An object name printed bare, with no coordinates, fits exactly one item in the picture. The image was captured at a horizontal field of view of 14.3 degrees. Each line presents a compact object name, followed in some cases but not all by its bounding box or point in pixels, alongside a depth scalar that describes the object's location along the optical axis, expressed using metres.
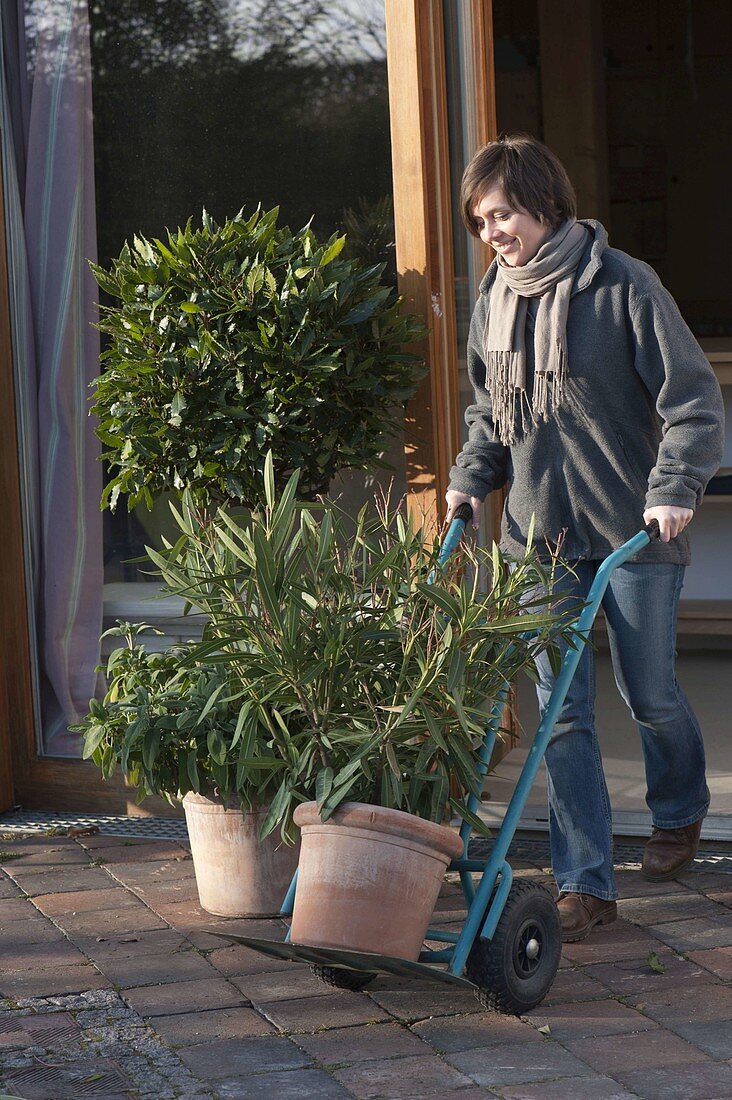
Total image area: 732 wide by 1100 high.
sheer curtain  8.93
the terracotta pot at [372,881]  5.47
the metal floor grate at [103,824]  8.57
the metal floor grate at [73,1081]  5.26
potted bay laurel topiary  7.38
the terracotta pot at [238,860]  7.02
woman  6.26
